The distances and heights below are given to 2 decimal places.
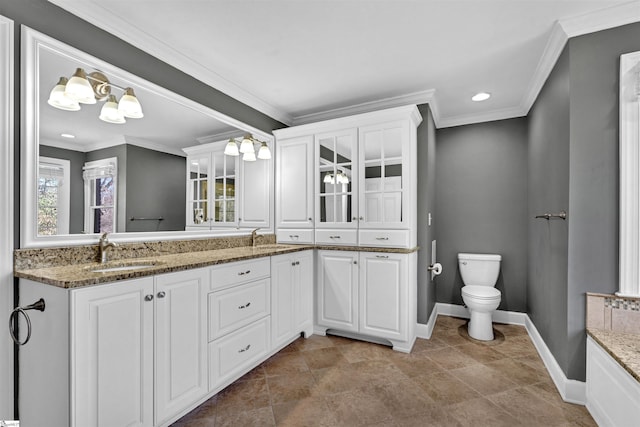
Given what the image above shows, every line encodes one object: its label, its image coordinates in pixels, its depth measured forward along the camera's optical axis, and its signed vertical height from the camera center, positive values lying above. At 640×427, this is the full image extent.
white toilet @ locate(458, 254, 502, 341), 2.87 -0.78
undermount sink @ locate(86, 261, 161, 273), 1.57 -0.32
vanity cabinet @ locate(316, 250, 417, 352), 2.65 -0.77
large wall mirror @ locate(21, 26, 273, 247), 1.54 +0.38
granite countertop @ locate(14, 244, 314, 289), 1.26 -0.30
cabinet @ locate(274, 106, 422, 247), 2.72 +0.33
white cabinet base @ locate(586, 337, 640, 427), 1.41 -0.93
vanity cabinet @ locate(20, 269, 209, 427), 1.24 -0.67
